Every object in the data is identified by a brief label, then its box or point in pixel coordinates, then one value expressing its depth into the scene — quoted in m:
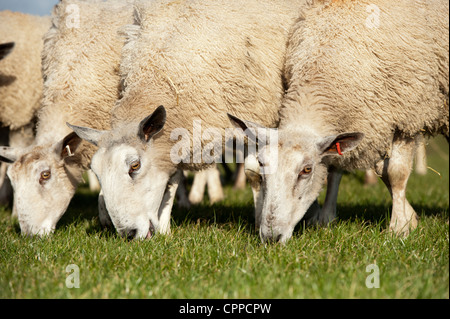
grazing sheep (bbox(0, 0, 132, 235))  4.64
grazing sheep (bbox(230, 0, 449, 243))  3.89
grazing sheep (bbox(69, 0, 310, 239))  4.09
